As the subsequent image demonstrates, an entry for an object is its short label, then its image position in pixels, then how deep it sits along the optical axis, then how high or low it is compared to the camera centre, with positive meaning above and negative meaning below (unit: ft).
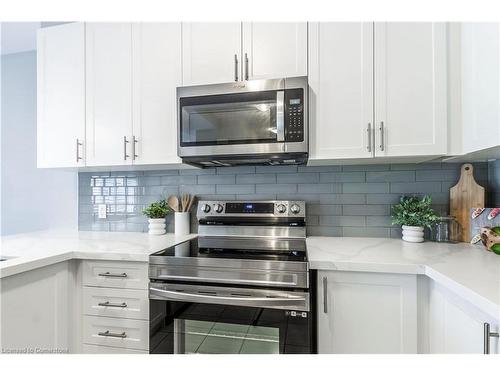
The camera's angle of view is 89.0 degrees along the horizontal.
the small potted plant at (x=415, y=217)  4.91 -0.58
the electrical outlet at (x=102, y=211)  6.93 -0.62
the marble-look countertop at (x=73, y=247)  4.00 -1.14
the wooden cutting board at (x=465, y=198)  4.86 -0.21
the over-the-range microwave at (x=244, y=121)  4.55 +1.25
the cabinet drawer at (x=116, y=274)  4.40 -1.52
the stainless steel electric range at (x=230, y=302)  3.77 -1.74
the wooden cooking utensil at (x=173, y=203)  6.37 -0.38
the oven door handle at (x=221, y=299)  3.73 -1.69
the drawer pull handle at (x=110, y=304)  4.45 -2.05
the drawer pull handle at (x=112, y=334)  4.46 -2.59
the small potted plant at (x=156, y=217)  6.27 -0.72
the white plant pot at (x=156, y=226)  6.28 -0.94
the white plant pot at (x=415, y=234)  4.97 -0.91
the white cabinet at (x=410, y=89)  4.35 +1.73
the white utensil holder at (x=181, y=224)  6.23 -0.88
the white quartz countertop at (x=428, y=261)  2.69 -1.09
